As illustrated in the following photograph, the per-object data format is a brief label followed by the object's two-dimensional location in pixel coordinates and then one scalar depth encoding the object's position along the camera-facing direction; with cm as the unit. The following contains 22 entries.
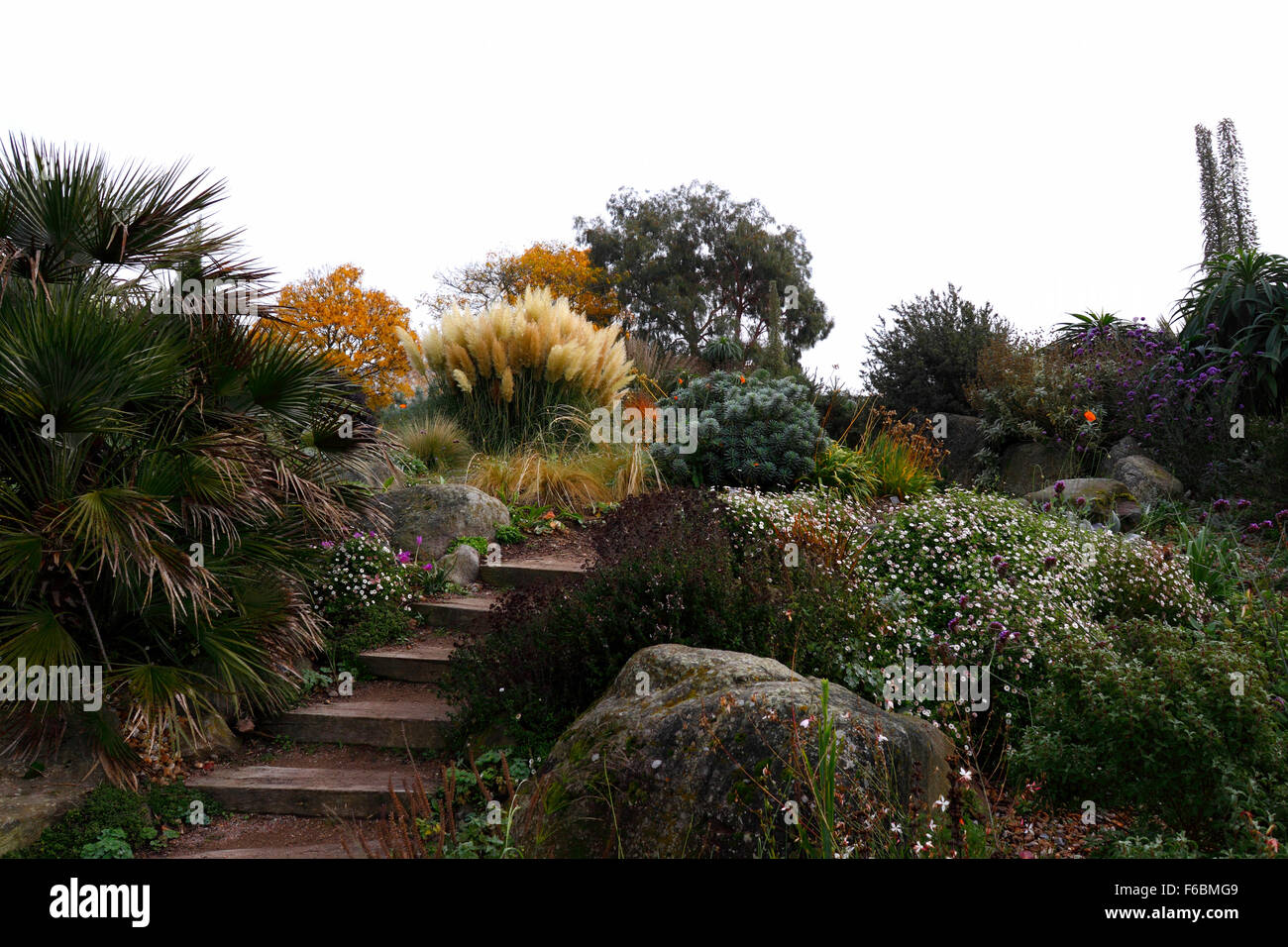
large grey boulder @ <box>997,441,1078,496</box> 1213
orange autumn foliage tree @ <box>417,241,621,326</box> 2736
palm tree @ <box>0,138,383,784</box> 482
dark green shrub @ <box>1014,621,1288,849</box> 362
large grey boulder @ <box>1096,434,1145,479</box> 1128
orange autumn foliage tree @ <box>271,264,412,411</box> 1472
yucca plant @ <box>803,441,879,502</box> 928
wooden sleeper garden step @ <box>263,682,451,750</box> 570
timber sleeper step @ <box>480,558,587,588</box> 746
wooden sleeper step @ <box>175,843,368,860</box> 456
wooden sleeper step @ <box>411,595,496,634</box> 693
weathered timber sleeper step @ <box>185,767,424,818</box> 511
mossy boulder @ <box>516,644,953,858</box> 313
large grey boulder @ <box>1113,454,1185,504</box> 1003
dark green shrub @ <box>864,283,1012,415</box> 1499
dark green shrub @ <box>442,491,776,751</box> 496
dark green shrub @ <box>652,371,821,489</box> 906
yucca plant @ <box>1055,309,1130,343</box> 1437
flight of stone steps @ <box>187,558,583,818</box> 518
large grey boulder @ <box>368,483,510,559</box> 804
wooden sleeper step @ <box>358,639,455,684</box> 643
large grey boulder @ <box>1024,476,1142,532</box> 902
